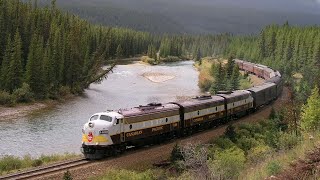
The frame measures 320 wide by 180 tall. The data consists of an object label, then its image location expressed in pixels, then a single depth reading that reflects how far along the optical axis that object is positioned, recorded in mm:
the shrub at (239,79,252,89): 101688
